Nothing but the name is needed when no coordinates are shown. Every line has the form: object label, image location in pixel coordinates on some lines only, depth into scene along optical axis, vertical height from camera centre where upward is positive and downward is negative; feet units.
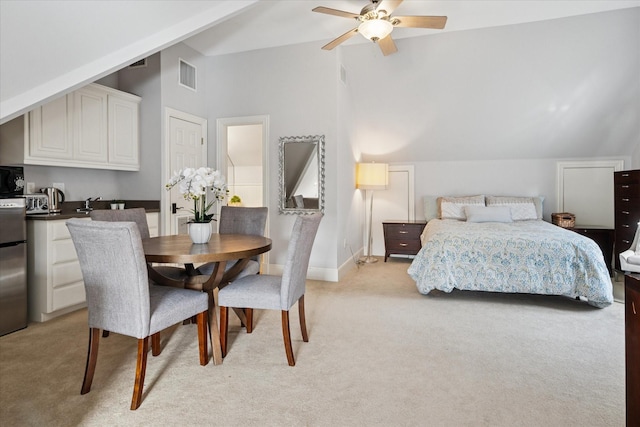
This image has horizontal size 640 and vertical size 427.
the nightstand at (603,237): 15.89 -1.26
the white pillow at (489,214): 16.12 -0.25
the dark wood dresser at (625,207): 13.61 +0.04
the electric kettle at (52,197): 10.85 +0.39
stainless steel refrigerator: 8.81 -1.37
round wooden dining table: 6.81 -0.87
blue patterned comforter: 10.67 -1.72
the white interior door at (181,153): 13.70 +2.26
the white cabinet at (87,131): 10.15 +2.46
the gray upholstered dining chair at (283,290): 7.34 -1.67
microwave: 9.26 +0.74
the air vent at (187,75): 14.34 +5.40
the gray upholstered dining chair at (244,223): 10.12 -0.40
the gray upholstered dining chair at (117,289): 5.73 -1.30
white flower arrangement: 7.99 +0.58
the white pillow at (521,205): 16.69 +0.16
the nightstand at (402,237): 18.07 -1.41
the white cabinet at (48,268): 9.67 -1.56
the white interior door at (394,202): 19.56 +0.37
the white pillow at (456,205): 17.54 +0.18
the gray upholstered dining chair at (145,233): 8.41 -0.62
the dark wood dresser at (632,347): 3.39 -1.34
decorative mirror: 14.29 +1.39
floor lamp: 17.49 +1.58
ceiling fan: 9.50 +5.11
